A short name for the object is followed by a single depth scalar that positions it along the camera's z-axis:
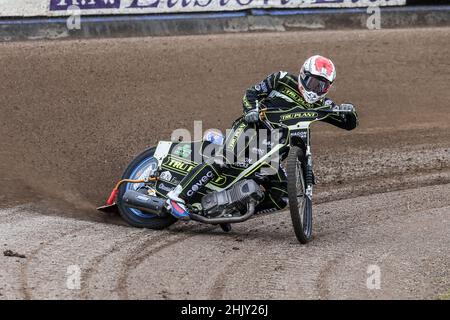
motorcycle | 18.55
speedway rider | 18.65
